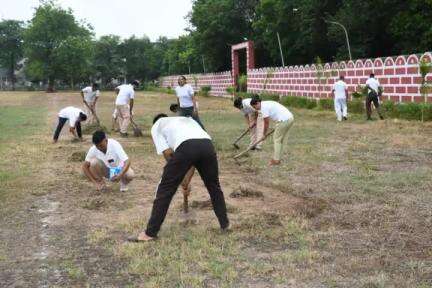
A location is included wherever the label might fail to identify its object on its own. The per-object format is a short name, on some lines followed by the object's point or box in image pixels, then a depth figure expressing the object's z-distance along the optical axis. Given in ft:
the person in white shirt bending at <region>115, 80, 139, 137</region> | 49.70
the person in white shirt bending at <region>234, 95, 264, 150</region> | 37.66
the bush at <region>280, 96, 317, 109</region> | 93.03
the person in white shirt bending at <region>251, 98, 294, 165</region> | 33.30
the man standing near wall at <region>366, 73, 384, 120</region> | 63.41
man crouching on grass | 24.85
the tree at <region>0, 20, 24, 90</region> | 310.04
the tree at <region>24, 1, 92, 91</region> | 249.34
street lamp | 108.47
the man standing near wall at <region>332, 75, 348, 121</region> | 63.10
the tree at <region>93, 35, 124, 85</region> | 286.25
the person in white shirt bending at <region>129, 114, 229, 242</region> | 18.24
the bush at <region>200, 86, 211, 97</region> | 170.84
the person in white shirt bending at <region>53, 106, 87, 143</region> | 43.57
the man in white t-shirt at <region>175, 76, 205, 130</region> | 48.49
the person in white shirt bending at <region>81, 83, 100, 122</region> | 53.57
